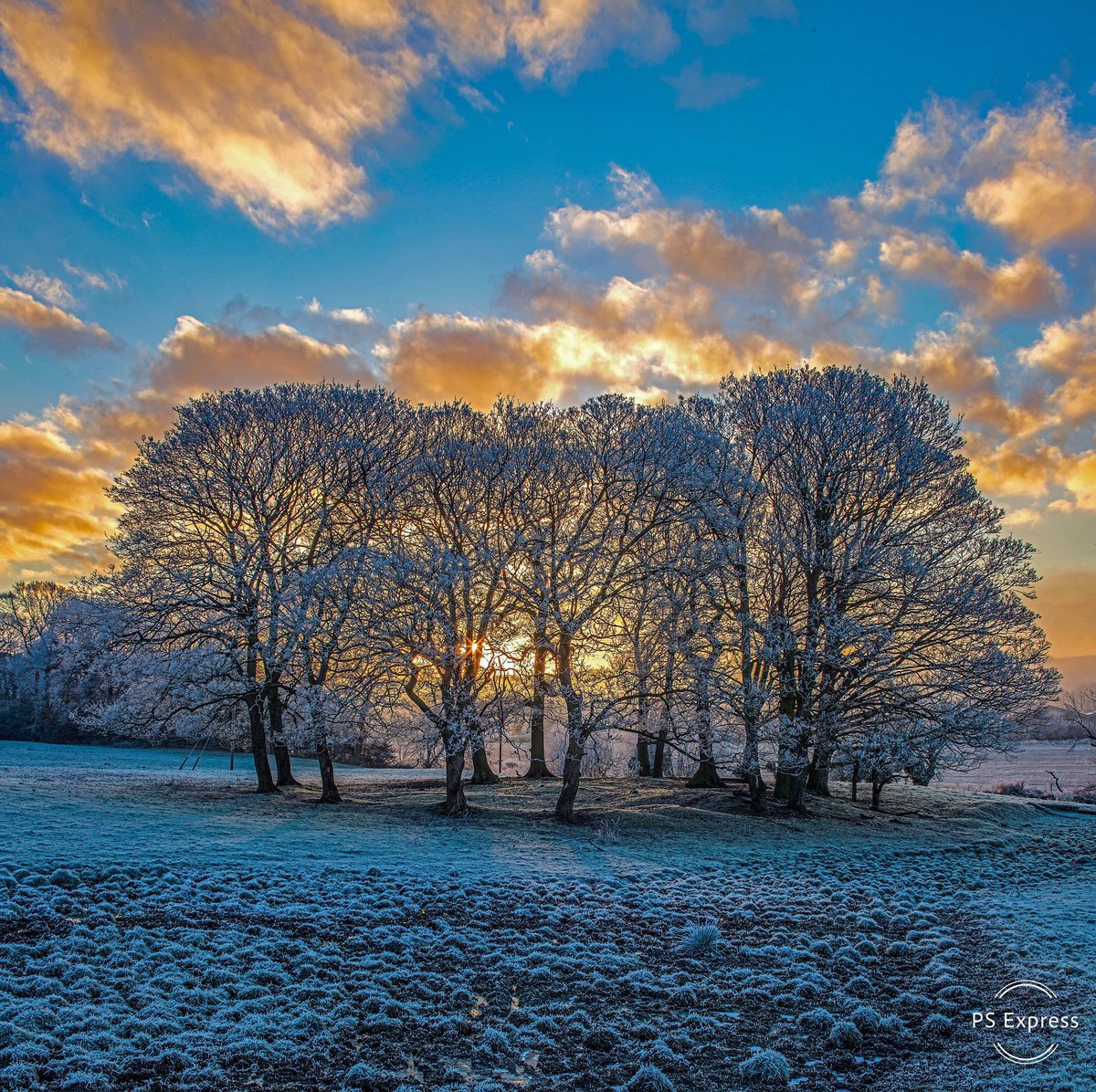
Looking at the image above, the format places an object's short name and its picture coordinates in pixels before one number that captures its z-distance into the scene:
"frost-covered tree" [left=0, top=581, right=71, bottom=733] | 51.00
